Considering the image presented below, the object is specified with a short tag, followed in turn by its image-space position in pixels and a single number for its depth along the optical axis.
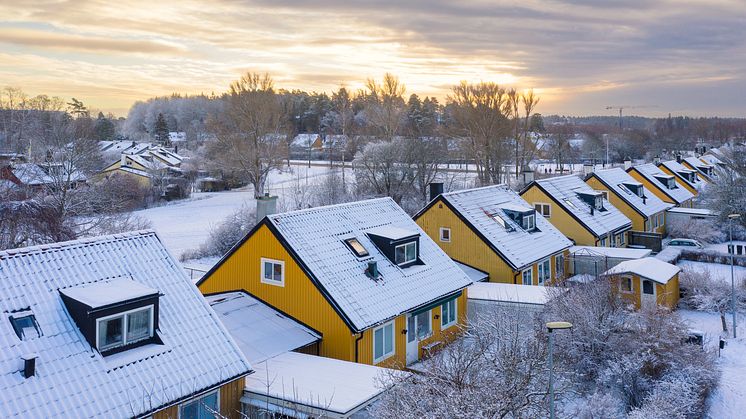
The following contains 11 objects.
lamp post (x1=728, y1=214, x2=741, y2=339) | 24.78
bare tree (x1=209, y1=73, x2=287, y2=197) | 60.15
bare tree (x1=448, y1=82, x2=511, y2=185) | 61.47
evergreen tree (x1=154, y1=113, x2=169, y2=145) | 123.50
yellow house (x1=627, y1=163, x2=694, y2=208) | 50.50
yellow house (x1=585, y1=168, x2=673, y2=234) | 41.97
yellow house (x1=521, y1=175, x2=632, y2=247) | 35.53
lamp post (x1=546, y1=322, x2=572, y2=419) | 11.57
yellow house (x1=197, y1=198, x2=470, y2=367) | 18.22
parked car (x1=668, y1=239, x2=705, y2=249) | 42.03
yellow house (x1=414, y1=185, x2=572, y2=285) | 27.69
